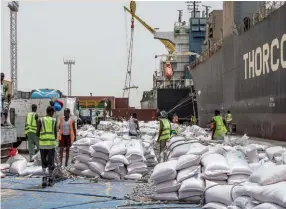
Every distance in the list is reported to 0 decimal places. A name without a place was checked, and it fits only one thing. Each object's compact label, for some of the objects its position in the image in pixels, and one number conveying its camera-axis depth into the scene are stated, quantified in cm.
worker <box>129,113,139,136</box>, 1326
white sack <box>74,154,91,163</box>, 824
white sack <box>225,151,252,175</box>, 587
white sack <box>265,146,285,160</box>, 712
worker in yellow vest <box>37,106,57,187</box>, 735
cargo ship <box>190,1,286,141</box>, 1258
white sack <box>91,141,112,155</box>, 798
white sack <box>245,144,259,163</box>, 684
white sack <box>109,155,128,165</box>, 779
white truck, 1503
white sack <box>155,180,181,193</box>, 592
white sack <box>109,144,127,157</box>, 788
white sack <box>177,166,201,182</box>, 590
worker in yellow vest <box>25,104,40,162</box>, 1005
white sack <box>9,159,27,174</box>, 848
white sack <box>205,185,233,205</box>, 510
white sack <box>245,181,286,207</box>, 418
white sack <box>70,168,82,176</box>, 834
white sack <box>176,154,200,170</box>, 604
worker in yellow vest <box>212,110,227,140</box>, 1072
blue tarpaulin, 575
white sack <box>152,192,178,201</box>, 590
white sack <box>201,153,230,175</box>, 580
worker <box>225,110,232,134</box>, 1806
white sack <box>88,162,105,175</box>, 798
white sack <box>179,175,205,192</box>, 573
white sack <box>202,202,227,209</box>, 512
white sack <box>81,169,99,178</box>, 805
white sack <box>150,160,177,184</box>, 597
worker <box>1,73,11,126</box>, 1084
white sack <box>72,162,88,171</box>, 824
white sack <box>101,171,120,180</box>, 783
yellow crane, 4759
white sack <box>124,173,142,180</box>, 780
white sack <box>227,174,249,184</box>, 579
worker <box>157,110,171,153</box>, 968
